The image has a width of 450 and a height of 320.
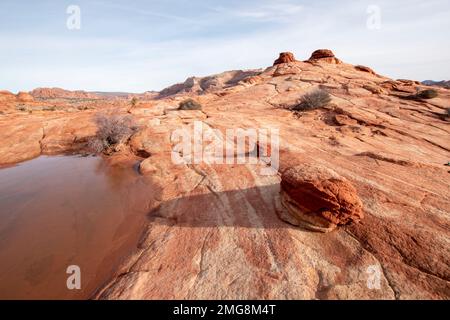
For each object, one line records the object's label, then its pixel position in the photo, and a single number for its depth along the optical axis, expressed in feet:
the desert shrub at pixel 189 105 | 54.34
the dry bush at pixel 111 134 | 38.43
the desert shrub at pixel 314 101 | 49.88
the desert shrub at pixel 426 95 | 57.52
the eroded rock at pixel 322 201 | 15.85
